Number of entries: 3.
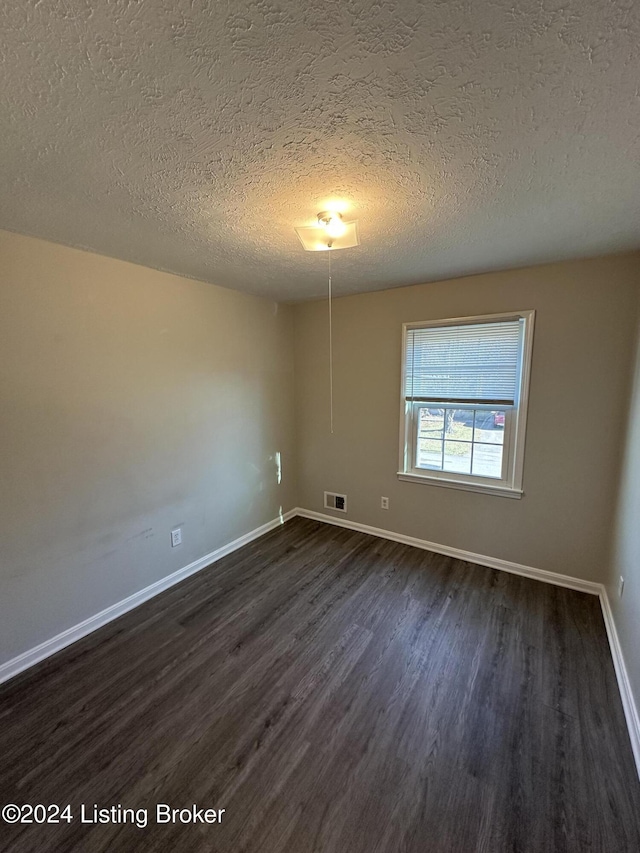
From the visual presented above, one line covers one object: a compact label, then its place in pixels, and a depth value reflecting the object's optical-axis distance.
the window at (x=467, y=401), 2.68
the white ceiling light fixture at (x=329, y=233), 1.62
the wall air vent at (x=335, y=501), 3.67
